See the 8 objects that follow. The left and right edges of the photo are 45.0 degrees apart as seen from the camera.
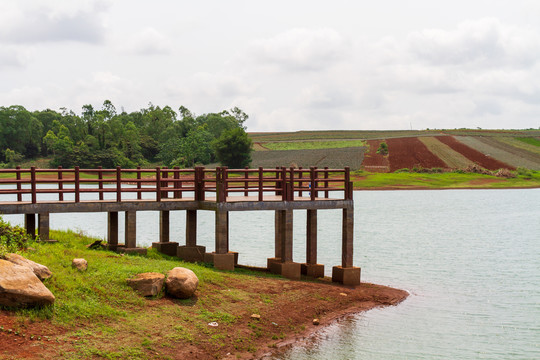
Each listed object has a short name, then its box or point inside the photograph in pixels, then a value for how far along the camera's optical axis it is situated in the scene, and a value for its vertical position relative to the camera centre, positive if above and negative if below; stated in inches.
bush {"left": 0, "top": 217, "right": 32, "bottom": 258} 812.0 -114.6
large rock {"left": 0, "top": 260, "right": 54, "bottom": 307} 661.3 -141.8
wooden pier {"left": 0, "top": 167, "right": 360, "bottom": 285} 991.7 -91.8
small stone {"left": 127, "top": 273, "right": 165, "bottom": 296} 803.4 -164.8
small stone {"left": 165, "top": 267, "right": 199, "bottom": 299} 821.2 -168.6
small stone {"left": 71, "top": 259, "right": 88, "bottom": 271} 811.3 -142.6
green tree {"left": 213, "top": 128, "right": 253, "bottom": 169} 4970.5 +25.6
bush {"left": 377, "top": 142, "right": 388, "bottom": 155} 5428.2 +30.4
